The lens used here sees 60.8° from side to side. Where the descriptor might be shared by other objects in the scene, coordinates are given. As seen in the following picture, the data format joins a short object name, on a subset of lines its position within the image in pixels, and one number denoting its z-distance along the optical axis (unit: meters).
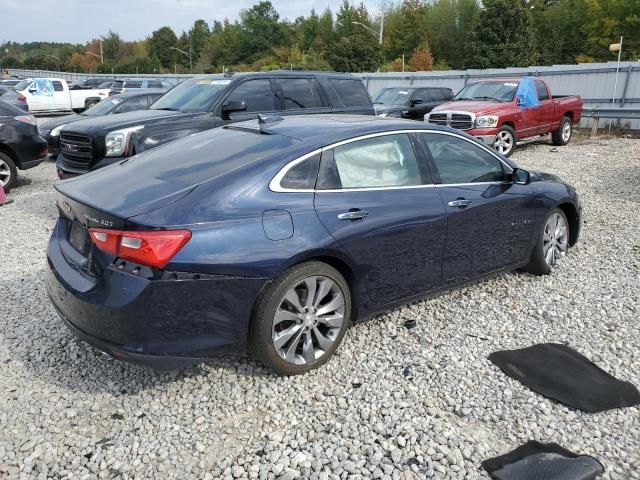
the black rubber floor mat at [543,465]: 2.69
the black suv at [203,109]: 7.34
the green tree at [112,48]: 113.81
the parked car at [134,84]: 26.66
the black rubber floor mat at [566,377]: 3.32
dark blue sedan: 2.98
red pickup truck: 11.94
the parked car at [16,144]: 9.12
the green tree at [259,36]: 95.25
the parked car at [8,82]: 34.22
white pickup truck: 25.53
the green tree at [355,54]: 58.16
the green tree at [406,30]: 70.19
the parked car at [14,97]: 21.11
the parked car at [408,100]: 16.25
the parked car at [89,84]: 32.14
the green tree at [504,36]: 50.12
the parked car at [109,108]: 11.73
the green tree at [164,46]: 106.94
